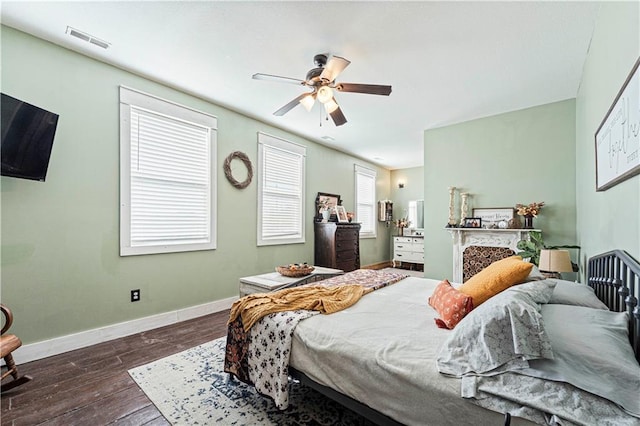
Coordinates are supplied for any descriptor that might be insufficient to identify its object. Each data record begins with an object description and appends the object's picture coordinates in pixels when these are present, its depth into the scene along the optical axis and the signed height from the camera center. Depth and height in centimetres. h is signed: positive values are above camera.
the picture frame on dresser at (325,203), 546 +31
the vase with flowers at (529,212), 385 +9
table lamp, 263 -41
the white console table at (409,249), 692 -78
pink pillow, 162 -53
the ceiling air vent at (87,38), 242 +159
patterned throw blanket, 163 -85
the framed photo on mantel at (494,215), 415 +5
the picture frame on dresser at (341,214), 549 +8
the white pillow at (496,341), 109 -50
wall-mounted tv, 215 +63
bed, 99 -62
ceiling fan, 243 +122
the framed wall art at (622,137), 130 +45
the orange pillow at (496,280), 171 -39
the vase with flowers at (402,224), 761 -17
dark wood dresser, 514 -52
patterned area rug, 171 -123
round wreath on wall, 396 +72
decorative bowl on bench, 322 -61
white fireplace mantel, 399 -31
